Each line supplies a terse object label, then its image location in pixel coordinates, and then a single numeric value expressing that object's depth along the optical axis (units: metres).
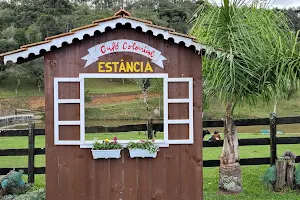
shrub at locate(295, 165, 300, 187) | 7.22
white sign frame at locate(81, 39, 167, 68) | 6.09
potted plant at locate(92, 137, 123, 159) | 5.96
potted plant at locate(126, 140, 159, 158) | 6.02
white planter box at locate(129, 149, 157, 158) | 6.02
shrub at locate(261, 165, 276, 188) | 7.35
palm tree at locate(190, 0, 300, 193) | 6.44
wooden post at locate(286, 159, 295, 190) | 7.30
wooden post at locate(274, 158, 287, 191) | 7.30
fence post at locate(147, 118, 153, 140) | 7.63
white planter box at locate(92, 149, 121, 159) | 5.96
